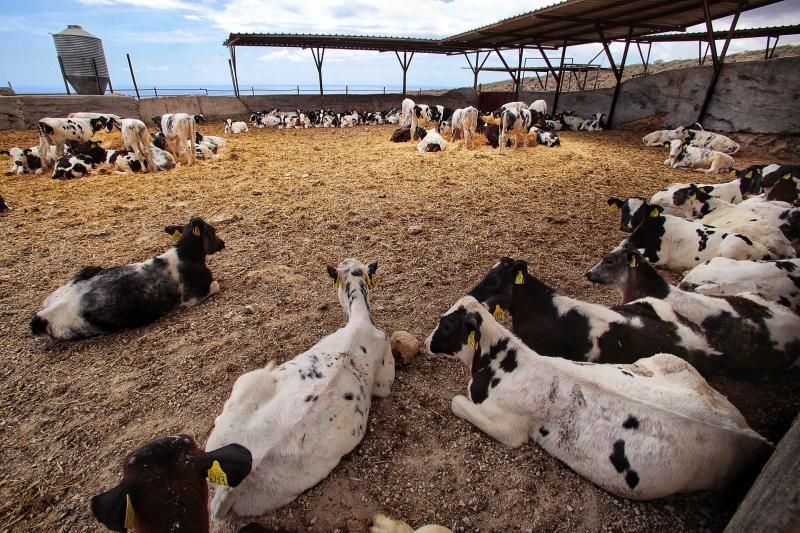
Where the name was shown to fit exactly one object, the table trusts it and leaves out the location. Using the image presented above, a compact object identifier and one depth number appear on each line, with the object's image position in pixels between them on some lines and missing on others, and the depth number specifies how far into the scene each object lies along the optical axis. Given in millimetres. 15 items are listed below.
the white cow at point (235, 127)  16234
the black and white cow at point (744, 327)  3111
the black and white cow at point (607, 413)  2213
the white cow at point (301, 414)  2258
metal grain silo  20047
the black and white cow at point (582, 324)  3121
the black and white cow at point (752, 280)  3822
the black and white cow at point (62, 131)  10255
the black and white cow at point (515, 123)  12172
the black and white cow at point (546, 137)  13086
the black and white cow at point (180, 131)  10406
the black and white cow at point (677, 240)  5012
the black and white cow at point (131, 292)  3836
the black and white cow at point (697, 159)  9844
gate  21964
